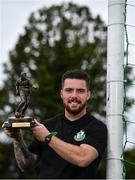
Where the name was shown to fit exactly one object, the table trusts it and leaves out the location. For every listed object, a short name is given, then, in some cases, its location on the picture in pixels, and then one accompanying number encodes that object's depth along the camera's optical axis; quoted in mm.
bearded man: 4008
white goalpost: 4348
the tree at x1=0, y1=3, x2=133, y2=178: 28156
